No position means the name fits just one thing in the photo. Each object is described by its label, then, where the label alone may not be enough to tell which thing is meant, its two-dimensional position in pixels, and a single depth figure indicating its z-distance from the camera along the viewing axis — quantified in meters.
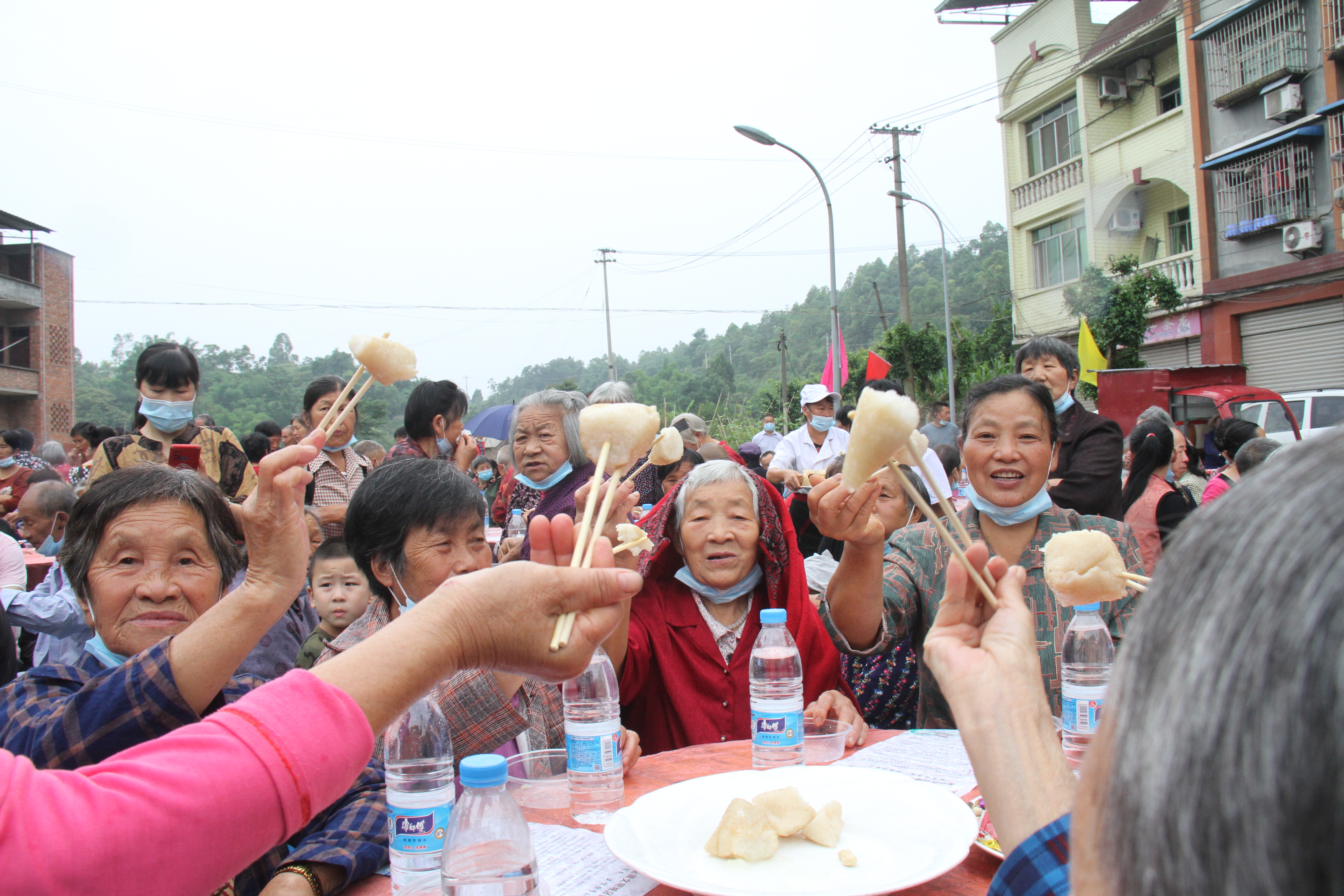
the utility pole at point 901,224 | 25.61
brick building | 30.64
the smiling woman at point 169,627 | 1.61
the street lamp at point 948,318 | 21.69
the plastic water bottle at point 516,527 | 5.45
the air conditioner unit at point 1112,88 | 24.20
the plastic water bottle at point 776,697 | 2.25
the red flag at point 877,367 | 13.50
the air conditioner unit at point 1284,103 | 18.45
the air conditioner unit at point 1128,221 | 24.62
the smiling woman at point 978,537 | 2.89
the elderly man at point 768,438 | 11.21
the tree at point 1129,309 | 19.62
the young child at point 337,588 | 4.12
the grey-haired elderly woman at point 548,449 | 5.04
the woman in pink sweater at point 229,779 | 0.91
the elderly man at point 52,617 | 4.35
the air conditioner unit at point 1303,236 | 17.97
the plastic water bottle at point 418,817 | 1.64
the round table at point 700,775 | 1.61
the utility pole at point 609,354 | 39.81
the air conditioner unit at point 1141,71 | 23.47
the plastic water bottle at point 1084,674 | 2.23
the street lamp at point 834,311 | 16.31
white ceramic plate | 1.52
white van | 12.90
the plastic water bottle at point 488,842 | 1.49
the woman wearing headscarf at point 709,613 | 3.09
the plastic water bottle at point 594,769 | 2.03
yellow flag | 13.52
